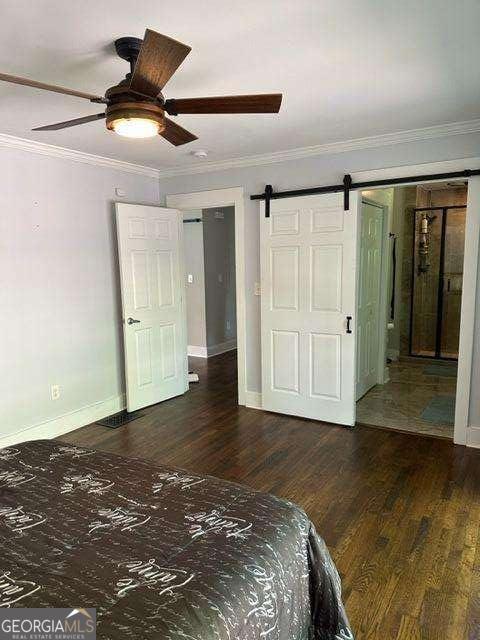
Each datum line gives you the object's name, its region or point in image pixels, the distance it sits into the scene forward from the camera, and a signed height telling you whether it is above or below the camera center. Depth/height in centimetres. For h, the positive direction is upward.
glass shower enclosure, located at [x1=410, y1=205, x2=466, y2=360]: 639 -33
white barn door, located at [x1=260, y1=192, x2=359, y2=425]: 384 -41
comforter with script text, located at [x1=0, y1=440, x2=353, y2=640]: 109 -83
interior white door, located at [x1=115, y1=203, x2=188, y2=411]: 428 -40
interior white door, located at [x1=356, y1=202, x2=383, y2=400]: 450 -40
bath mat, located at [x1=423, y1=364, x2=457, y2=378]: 575 -149
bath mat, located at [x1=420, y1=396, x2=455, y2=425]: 413 -149
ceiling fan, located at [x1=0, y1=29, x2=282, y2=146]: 166 +68
